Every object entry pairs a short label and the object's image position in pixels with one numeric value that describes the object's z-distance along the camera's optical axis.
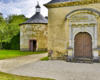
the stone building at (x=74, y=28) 8.90
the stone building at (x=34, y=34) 18.44
